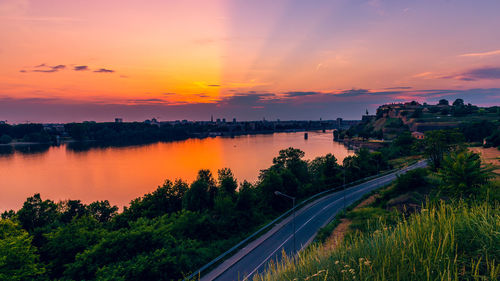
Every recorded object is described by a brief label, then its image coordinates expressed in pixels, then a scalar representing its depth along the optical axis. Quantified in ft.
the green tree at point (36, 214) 89.86
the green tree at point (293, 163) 163.43
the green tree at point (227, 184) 122.67
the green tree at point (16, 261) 52.65
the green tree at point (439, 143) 121.49
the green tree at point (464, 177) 45.84
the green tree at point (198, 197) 117.29
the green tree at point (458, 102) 540.85
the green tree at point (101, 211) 109.19
